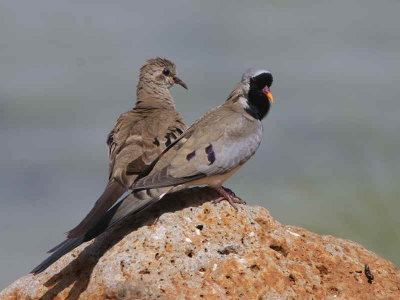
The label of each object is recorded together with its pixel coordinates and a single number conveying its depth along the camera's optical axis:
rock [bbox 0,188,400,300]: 11.76
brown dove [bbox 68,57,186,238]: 14.50
